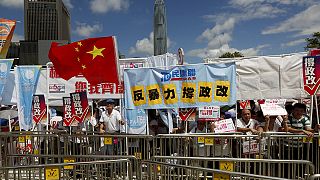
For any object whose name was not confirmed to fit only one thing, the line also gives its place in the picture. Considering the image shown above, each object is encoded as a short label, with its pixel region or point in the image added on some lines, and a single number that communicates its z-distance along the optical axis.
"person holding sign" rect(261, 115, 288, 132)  8.14
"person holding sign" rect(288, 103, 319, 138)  7.70
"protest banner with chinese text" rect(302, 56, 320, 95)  7.59
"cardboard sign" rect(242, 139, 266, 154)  7.62
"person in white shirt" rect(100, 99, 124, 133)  9.90
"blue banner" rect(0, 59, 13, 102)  9.96
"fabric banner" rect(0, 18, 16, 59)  10.37
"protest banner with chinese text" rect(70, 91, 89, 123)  9.66
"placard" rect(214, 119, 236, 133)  8.38
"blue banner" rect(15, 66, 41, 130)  10.80
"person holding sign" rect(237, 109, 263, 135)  8.15
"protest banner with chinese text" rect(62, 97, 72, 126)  9.82
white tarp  8.85
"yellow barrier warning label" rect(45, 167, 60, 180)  4.88
